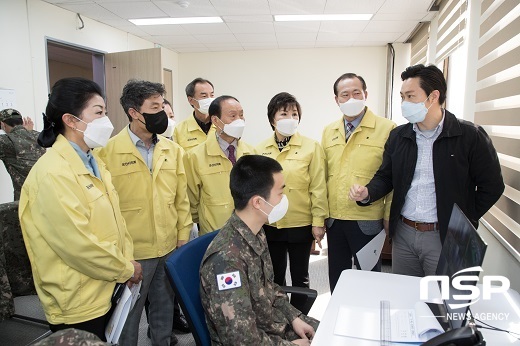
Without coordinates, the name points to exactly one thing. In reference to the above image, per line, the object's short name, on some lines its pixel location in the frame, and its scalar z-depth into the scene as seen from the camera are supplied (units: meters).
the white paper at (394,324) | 1.16
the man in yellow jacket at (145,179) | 1.87
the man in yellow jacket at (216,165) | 2.13
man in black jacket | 1.69
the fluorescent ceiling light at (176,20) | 4.86
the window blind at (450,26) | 3.13
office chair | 1.27
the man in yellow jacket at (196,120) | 2.89
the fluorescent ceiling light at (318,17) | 4.75
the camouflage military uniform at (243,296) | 1.24
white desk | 1.18
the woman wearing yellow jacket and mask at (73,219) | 1.37
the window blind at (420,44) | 5.14
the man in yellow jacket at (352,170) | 2.10
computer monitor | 0.96
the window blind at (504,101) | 1.78
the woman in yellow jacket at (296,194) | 2.20
